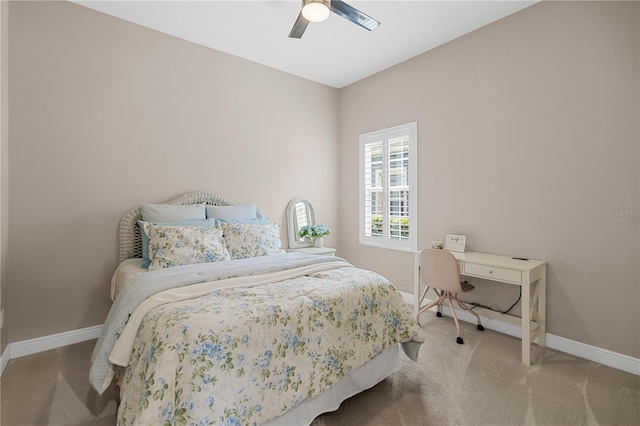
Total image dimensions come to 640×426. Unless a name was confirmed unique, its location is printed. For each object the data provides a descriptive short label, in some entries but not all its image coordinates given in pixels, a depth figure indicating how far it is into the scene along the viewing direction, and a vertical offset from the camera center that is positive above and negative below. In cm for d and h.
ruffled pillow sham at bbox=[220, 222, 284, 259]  279 -23
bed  130 -60
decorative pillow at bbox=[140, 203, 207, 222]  284 +3
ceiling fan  208 +145
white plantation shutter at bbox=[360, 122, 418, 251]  368 +34
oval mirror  409 -3
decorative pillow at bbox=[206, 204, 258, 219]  320 +3
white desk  239 -52
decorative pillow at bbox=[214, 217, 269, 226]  312 -6
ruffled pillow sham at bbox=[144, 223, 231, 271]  239 -25
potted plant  393 -21
